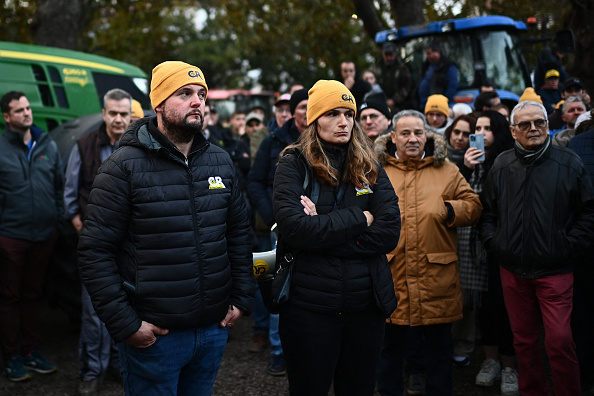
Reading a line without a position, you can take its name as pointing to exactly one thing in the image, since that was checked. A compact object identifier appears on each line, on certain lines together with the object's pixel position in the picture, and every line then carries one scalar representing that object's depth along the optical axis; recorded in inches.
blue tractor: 389.4
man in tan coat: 170.7
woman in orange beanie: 127.6
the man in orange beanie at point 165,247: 112.7
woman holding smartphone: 194.7
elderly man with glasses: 160.1
